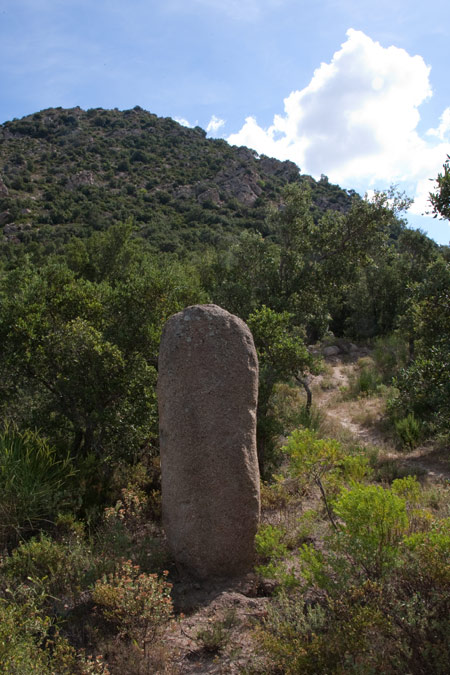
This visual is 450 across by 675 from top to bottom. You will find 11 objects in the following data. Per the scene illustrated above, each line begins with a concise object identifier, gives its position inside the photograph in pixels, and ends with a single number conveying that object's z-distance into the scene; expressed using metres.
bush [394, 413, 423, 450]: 9.80
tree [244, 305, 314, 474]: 7.84
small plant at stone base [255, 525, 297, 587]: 4.00
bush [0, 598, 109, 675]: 2.99
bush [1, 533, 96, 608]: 4.51
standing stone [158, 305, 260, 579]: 4.80
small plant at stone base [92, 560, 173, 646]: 3.57
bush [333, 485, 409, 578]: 3.46
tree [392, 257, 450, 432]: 7.04
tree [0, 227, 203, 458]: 6.91
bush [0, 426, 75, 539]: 5.32
